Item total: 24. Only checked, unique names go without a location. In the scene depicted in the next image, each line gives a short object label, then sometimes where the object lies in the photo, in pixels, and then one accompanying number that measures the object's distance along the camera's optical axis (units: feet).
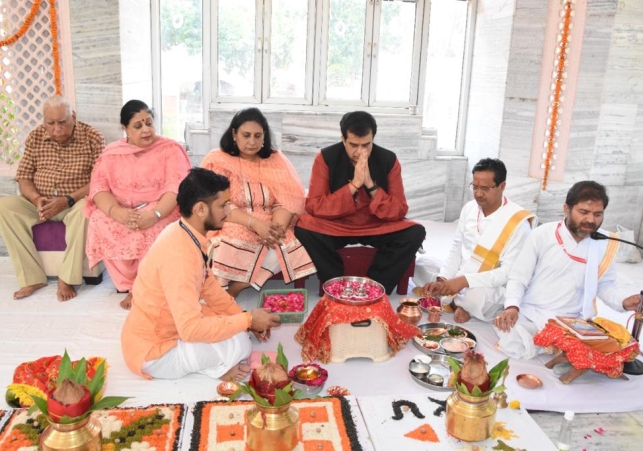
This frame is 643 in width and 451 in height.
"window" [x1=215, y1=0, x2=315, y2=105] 20.30
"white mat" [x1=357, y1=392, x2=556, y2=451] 7.07
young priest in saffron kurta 8.95
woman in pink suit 13.83
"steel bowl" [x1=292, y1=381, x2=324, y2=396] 9.52
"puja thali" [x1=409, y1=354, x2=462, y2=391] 9.81
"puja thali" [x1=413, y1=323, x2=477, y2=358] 10.95
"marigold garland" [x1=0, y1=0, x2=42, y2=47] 15.72
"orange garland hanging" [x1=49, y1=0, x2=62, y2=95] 15.89
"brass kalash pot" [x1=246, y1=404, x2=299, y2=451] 6.50
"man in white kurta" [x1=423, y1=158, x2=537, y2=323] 12.05
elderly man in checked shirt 13.97
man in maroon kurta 13.71
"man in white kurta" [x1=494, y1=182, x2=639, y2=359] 10.86
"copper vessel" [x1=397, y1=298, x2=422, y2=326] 12.19
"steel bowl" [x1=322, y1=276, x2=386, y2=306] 10.43
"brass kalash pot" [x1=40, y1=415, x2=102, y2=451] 6.11
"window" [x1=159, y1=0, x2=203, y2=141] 20.31
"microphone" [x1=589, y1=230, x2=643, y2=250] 10.56
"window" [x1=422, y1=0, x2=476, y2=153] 21.42
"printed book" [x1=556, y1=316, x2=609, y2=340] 9.81
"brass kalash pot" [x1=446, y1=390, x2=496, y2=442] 6.93
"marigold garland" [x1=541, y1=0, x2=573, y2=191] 17.80
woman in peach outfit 13.39
